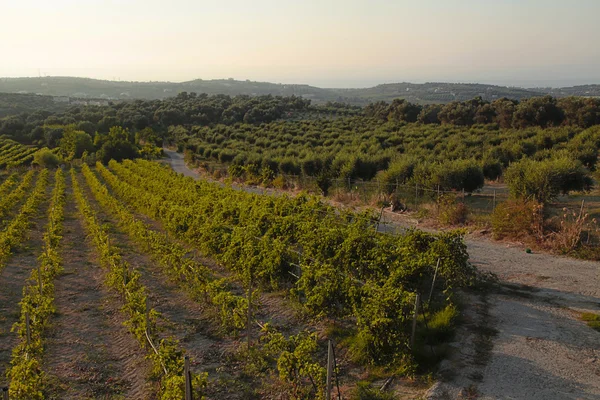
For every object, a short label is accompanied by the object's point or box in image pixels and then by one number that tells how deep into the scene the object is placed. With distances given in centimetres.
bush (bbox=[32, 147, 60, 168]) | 5406
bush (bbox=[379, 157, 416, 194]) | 2402
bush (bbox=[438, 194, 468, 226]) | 1817
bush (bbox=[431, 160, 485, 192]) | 2134
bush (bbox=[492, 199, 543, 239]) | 1529
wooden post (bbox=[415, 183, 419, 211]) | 2072
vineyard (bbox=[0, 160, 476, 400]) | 762
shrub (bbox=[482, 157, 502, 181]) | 2572
